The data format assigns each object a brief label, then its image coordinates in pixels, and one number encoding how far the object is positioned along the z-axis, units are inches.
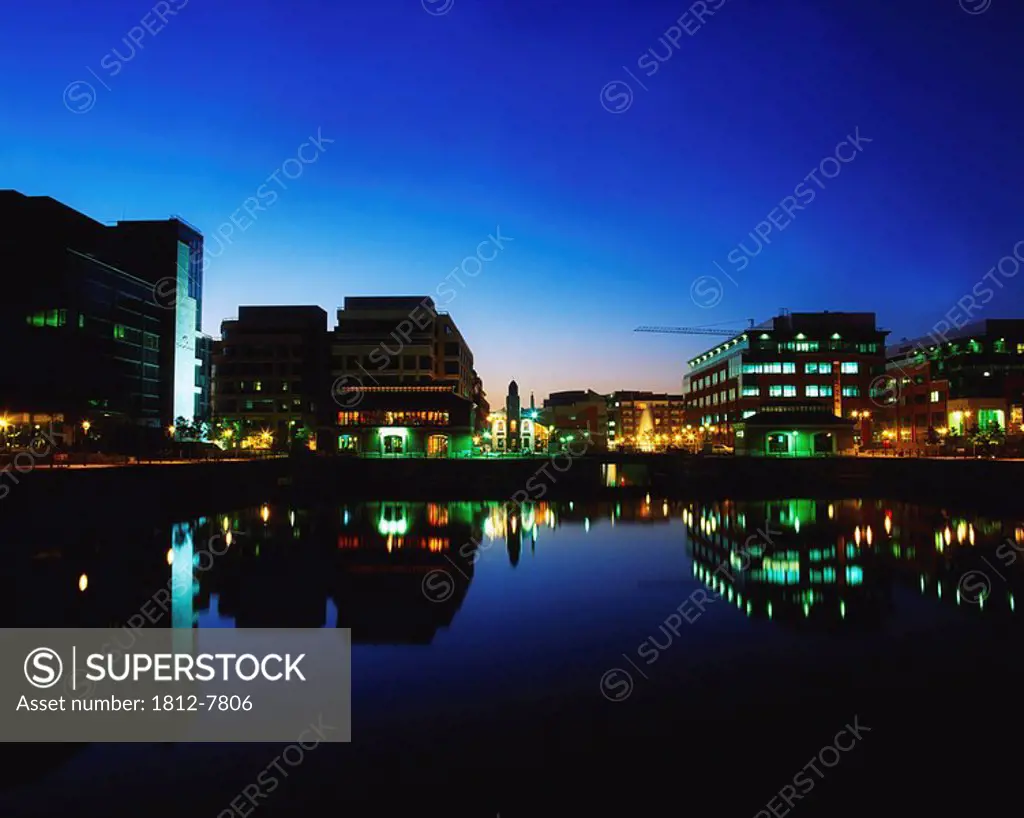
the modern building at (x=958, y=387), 3799.2
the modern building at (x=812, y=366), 4527.6
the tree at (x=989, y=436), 3016.7
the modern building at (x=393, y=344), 4020.7
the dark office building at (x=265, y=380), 3966.5
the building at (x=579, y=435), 4060.8
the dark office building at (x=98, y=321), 2541.8
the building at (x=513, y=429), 4079.7
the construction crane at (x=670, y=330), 7330.7
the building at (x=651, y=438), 5284.9
